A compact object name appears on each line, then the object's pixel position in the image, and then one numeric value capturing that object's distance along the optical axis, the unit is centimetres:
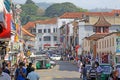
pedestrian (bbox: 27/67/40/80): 2050
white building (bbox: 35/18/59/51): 16162
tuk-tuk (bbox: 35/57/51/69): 6694
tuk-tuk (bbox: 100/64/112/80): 3247
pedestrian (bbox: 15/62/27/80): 2155
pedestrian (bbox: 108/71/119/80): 2484
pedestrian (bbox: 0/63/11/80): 1495
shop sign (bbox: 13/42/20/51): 4679
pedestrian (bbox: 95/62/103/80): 3216
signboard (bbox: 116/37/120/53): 6075
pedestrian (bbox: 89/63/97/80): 3353
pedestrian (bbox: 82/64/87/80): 3620
